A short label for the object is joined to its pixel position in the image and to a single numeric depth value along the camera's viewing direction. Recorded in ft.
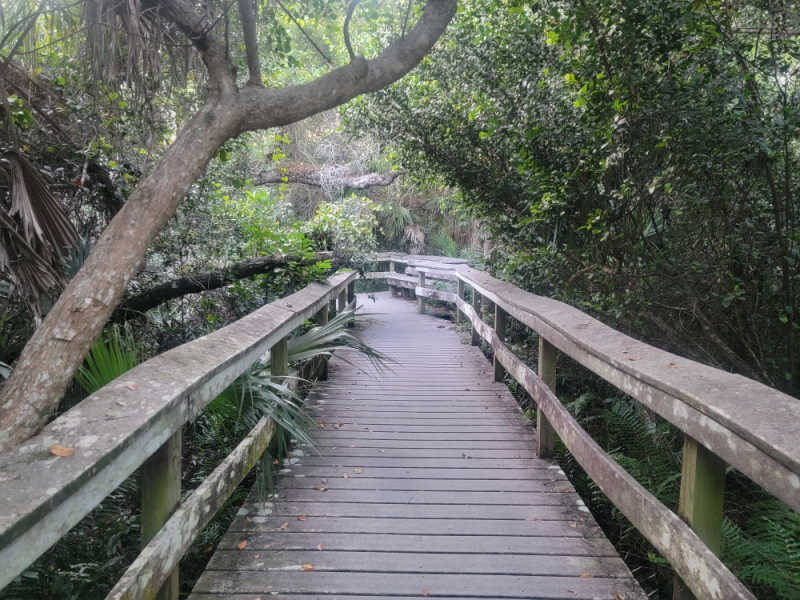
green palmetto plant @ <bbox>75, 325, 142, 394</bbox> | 10.23
